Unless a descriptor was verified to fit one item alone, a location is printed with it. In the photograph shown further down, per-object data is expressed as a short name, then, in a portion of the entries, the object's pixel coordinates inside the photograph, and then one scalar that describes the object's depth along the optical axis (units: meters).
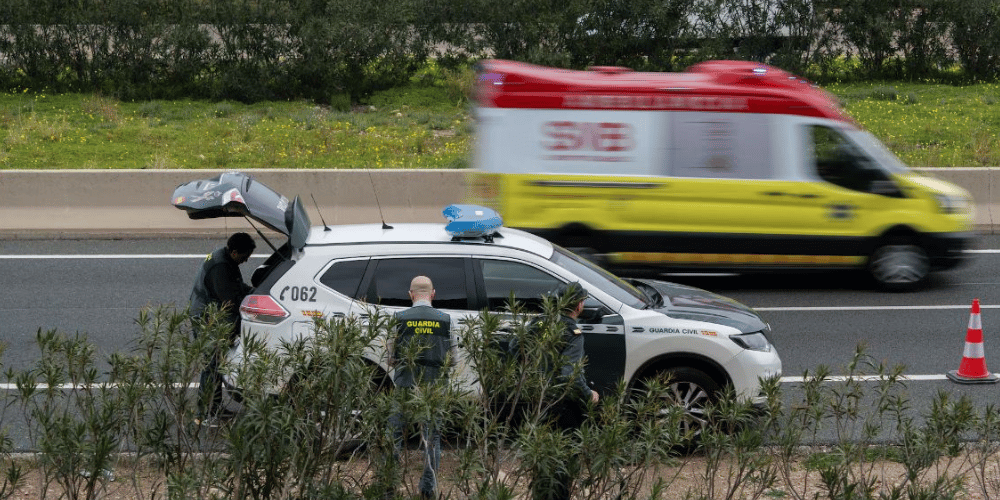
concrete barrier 32.37
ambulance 24.73
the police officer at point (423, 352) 11.16
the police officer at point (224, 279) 17.61
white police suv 16.41
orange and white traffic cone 19.69
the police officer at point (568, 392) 10.55
